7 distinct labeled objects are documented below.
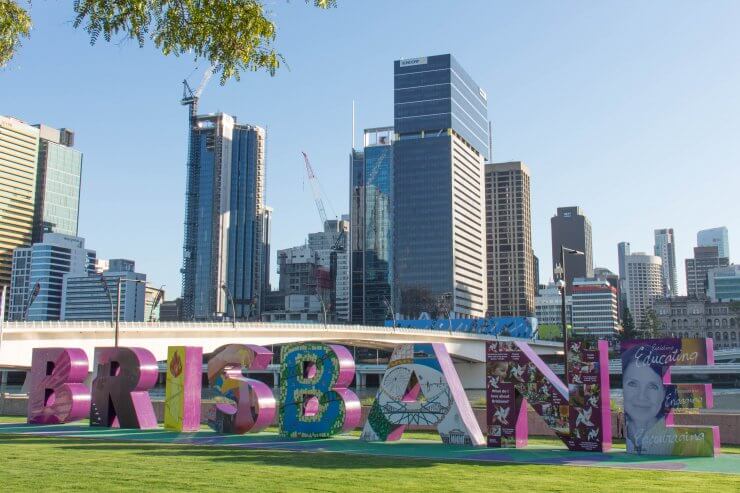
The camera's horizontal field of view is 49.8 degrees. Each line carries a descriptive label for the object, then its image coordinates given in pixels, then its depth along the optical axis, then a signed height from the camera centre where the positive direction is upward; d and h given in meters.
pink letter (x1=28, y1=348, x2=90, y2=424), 39.66 -1.70
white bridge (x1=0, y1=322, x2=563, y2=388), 64.12 +1.97
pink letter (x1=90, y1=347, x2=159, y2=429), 38.16 -1.69
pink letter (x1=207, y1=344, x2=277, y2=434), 35.19 -1.77
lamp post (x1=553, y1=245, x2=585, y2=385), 33.39 +3.16
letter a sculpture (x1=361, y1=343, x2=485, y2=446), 30.89 -1.80
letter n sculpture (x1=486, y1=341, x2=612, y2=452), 28.77 -1.49
